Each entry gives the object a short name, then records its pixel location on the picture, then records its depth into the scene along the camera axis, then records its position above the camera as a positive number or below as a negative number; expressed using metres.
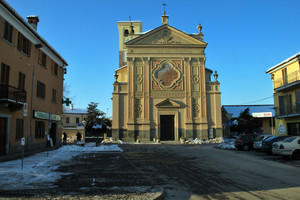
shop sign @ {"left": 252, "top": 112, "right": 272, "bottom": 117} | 27.82 +1.29
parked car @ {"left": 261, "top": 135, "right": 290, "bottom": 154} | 17.16 -1.16
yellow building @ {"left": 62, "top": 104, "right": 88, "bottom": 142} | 65.25 +2.08
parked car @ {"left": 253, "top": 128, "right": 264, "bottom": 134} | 42.07 -0.89
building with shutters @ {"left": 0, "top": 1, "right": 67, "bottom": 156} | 15.19 +3.12
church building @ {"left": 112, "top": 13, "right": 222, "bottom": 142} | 36.47 +4.98
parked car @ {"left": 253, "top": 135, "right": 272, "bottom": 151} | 19.84 -1.29
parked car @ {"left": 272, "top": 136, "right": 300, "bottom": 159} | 14.38 -1.27
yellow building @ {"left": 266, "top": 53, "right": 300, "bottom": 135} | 25.08 +3.49
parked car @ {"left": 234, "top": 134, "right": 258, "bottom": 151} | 21.61 -1.39
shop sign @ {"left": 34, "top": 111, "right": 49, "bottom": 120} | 19.88 +0.93
